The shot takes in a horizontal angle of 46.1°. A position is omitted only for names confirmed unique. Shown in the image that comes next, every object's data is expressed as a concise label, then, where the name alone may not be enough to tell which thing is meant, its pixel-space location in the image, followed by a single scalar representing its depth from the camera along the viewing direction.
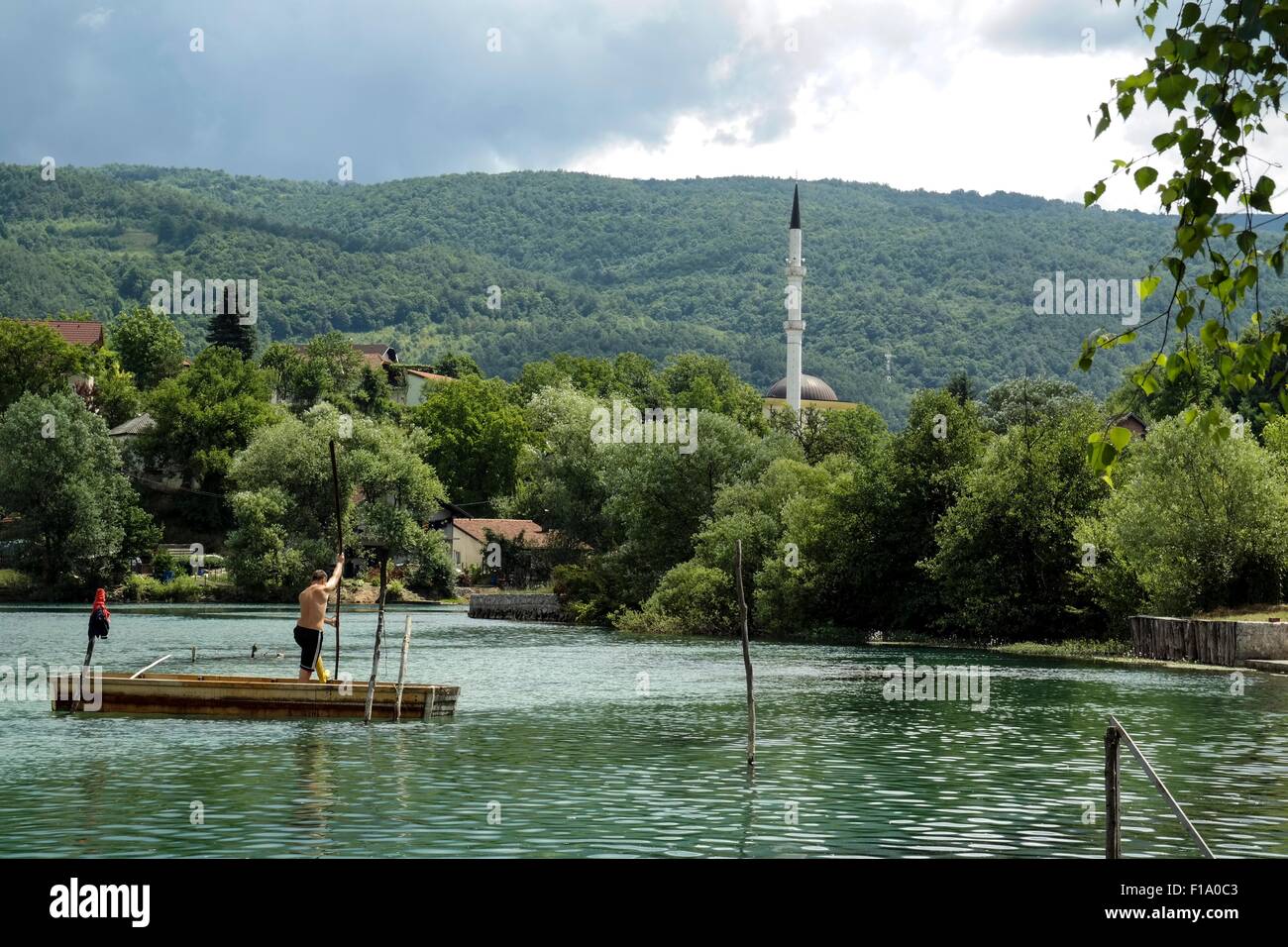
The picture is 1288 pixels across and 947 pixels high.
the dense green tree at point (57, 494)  107.69
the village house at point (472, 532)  128.21
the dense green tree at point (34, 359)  135.75
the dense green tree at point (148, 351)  168.75
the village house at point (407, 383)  190.75
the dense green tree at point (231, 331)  172.62
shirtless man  34.22
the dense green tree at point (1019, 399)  138.05
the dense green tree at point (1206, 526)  58.78
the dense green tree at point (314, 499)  107.56
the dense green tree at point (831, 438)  81.81
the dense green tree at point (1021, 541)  68.31
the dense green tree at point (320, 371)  154.12
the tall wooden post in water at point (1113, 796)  11.59
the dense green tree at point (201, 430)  133.50
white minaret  161.75
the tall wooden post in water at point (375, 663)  34.88
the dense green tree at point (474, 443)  149.12
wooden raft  35.84
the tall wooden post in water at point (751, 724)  28.08
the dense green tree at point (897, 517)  75.38
